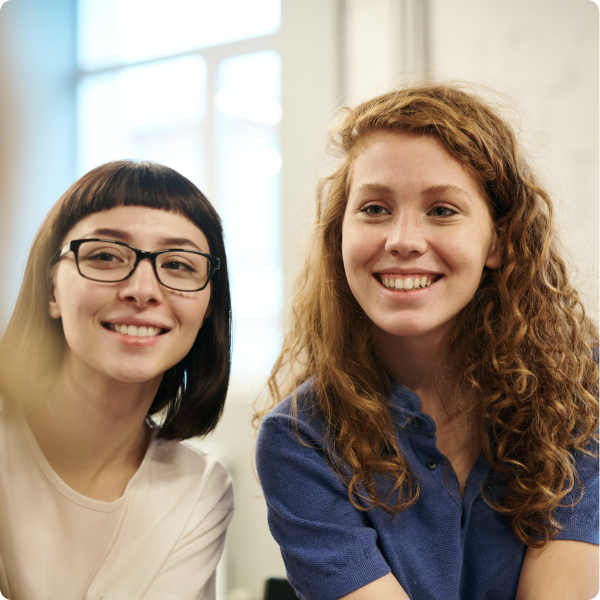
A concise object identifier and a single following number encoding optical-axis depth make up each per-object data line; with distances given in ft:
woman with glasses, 2.92
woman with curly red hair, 3.35
